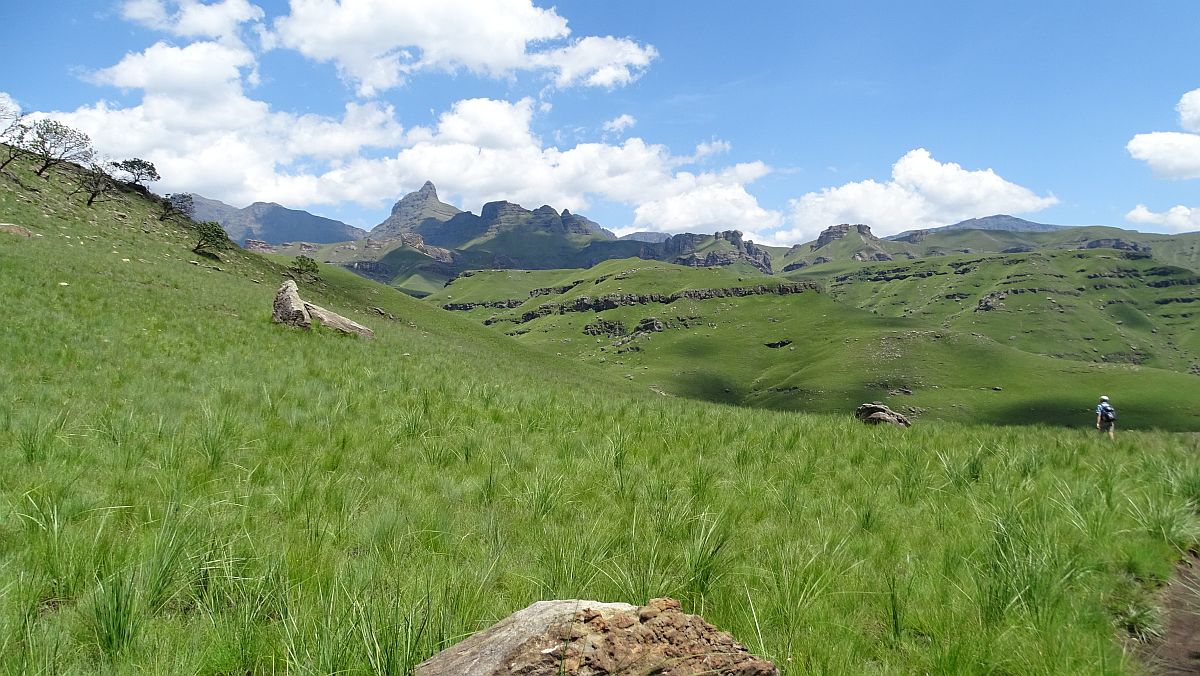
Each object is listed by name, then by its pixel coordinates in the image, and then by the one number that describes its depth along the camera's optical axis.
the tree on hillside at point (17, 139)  57.67
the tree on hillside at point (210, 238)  61.42
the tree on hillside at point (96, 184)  61.75
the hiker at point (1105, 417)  18.27
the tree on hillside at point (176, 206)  72.81
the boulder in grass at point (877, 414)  20.17
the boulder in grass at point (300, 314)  24.16
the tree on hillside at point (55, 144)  60.03
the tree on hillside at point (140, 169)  73.94
